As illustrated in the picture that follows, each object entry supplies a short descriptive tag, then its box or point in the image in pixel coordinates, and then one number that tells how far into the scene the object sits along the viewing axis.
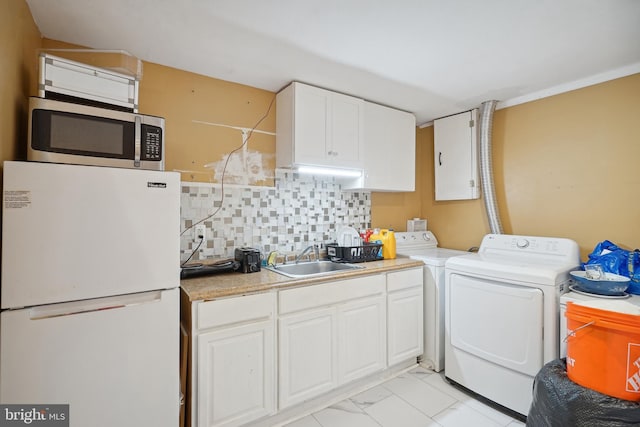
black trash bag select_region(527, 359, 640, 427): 1.23
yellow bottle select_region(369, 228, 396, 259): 2.67
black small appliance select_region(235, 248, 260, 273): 2.04
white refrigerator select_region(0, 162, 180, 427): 1.14
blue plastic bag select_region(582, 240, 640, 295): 1.82
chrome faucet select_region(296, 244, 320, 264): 2.57
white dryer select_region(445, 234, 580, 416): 1.81
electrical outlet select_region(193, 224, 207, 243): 2.11
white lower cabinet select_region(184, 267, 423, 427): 1.59
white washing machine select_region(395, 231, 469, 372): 2.48
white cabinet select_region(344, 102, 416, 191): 2.71
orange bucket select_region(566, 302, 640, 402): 1.26
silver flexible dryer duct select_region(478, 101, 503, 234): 2.70
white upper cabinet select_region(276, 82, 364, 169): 2.25
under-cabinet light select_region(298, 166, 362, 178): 2.43
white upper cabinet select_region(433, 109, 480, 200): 2.87
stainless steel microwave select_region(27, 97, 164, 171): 1.26
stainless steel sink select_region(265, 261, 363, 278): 2.33
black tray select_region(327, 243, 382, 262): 2.51
